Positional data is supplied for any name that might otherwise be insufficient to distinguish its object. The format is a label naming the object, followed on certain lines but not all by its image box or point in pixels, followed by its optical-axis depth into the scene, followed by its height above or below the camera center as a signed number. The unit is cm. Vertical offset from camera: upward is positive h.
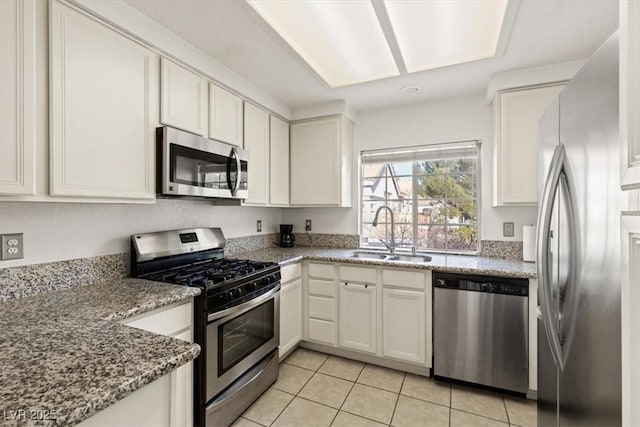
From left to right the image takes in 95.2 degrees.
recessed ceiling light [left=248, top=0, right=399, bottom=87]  172 +119
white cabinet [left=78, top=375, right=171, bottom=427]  69 -51
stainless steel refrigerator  80 -13
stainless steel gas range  160 -63
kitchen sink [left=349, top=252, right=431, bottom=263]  278 -44
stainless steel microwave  173 +30
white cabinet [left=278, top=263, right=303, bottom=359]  242 -84
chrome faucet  296 -24
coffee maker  325 -28
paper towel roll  229 -24
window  279 +16
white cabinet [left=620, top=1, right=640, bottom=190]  52 +22
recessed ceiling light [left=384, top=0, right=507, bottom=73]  172 +119
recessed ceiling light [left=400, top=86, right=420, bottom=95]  258 +110
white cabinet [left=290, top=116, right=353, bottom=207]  296 +51
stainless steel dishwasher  201 -85
